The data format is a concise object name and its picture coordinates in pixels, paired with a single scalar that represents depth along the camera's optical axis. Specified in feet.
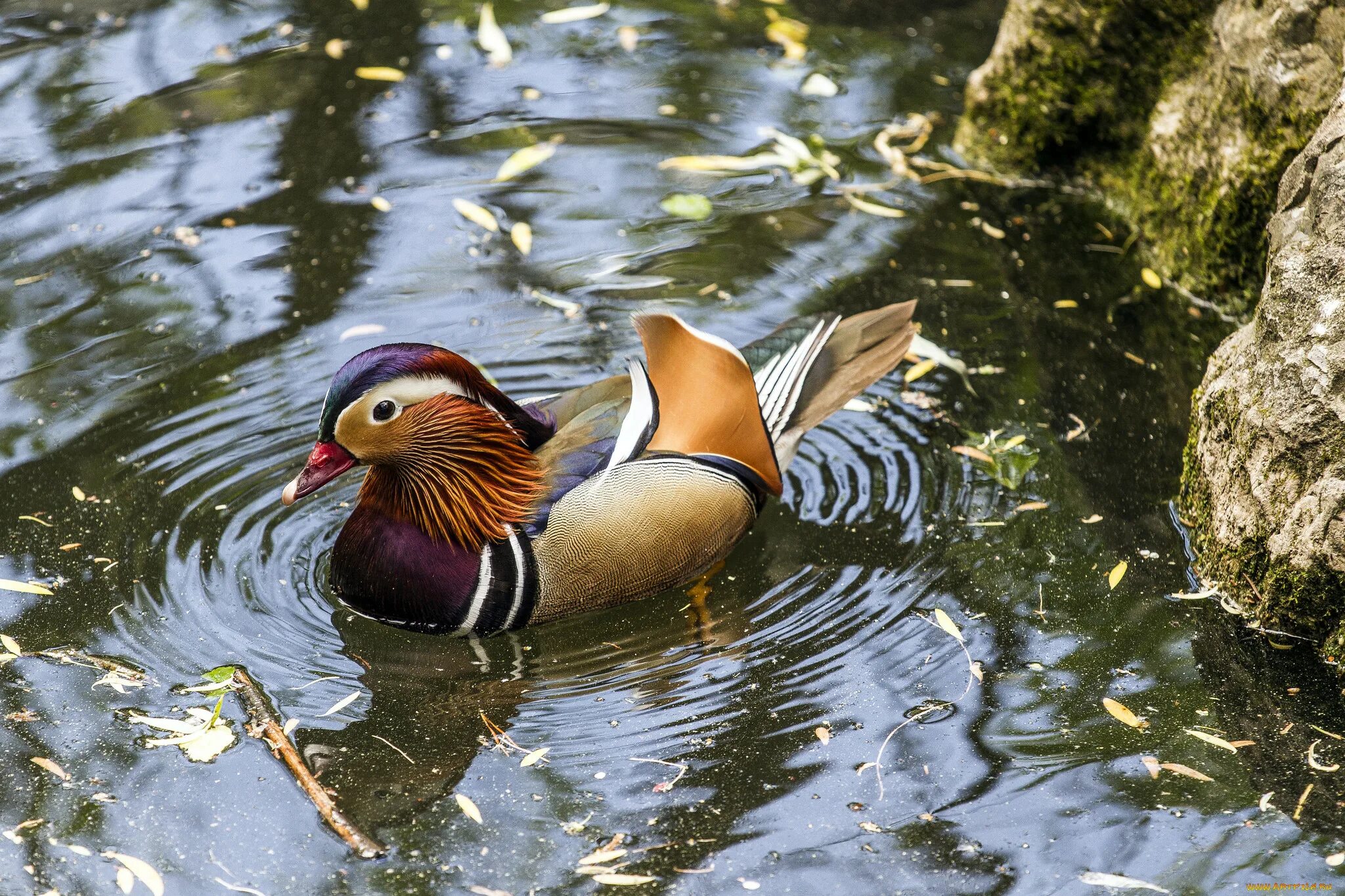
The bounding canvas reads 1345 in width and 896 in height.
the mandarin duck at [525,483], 28.86
